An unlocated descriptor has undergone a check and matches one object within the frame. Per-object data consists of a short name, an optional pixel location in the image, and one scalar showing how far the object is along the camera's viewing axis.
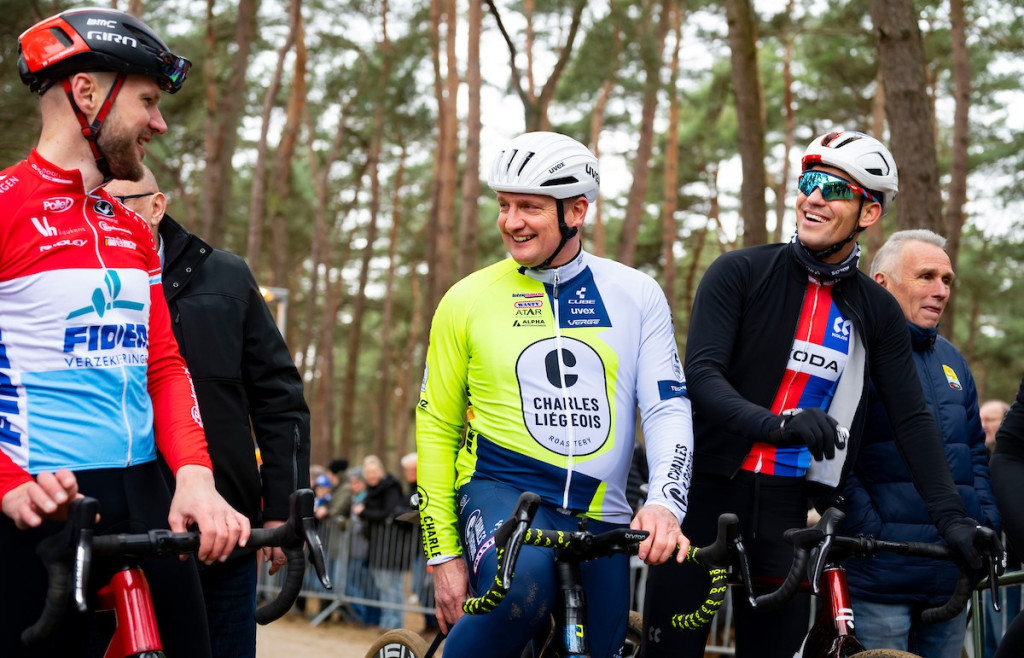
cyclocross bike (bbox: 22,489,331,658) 2.60
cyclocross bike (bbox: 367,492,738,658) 3.20
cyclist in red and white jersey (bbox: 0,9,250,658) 2.97
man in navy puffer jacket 4.91
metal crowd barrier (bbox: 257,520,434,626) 14.66
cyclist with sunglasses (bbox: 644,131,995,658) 4.36
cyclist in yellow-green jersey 3.86
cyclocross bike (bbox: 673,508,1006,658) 3.37
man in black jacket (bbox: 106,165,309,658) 4.59
